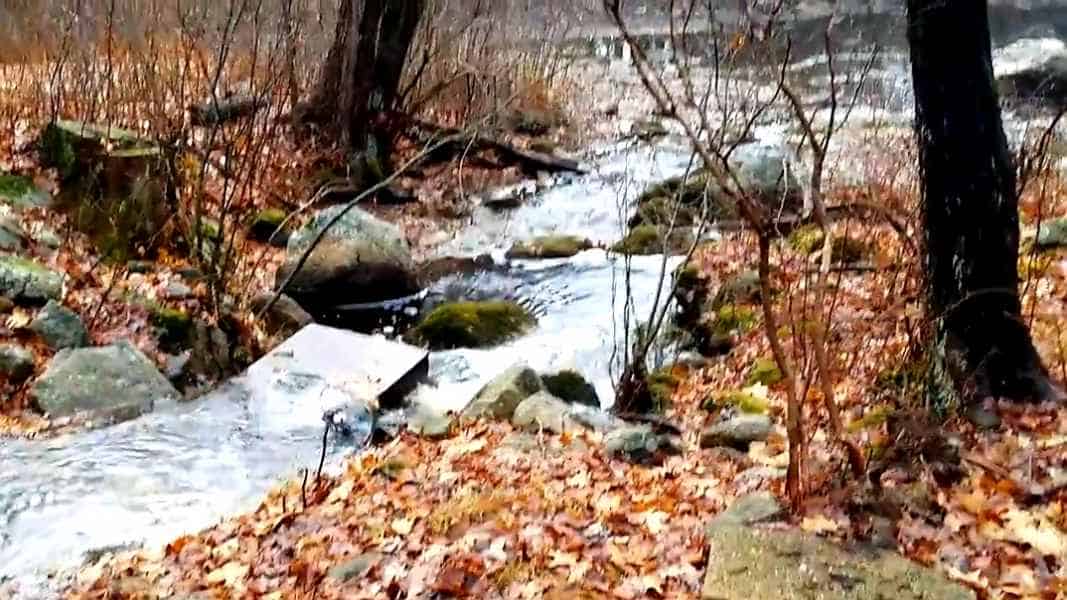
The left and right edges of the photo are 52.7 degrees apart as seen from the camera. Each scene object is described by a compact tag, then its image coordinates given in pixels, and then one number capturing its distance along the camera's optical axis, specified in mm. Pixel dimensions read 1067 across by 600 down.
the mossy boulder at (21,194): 10516
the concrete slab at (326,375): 8023
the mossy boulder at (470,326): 9898
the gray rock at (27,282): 8672
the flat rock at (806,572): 3986
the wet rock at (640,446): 6414
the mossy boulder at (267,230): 12102
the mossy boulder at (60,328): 8328
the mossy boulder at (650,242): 12320
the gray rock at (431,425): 7176
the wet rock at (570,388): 8092
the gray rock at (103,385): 7641
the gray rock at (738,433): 6649
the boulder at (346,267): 11055
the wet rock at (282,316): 9938
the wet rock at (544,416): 6941
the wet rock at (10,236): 9367
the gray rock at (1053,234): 8938
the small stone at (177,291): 9461
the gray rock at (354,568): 4605
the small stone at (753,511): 4723
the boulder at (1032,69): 18047
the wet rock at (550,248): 12680
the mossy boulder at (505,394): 7426
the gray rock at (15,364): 7828
